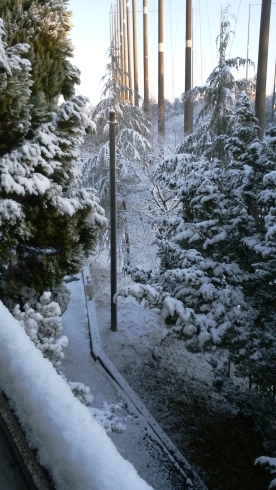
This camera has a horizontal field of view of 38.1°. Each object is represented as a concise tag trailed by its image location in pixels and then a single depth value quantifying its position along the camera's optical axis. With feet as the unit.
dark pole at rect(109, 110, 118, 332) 30.84
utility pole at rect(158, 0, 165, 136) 58.18
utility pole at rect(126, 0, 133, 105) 91.69
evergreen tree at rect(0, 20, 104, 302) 18.21
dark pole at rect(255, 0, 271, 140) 29.66
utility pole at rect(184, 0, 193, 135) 47.21
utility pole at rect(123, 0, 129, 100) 101.00
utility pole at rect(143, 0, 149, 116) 67.21
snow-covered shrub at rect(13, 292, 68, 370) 14.93
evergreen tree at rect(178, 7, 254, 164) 35.94
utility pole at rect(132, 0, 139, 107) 78.55
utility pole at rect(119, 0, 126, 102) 104.86
